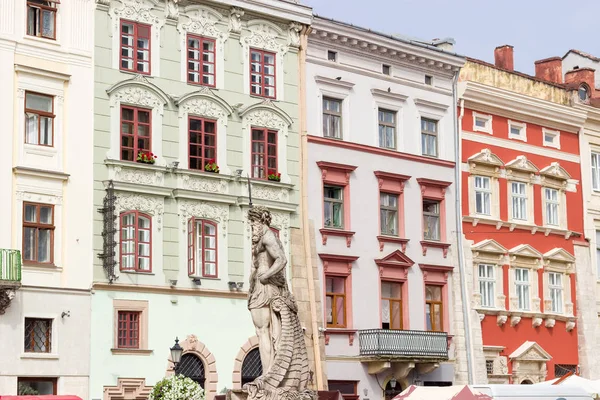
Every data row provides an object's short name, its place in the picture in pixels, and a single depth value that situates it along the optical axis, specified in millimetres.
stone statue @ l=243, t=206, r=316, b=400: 17969
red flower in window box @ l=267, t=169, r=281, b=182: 38594
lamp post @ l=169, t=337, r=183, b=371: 29525
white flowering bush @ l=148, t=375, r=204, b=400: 31000
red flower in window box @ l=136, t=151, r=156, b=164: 35375
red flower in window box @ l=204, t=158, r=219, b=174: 36969
